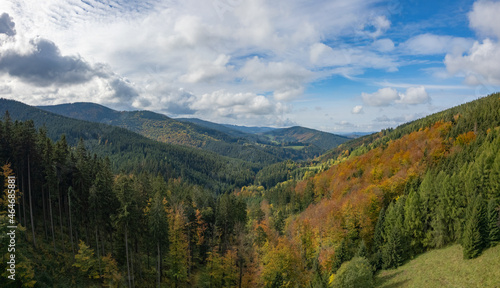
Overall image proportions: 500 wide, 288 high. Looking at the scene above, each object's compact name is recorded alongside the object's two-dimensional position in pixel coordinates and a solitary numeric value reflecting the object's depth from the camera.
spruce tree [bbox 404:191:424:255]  43.10
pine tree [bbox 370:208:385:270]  42.62
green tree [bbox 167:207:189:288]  45.50
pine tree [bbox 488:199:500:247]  30.86
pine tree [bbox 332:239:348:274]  45.78
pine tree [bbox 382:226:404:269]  40.59
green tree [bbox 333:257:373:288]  32.47
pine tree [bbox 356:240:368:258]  41.41
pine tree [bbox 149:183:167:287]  42.28
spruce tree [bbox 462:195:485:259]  31.00
